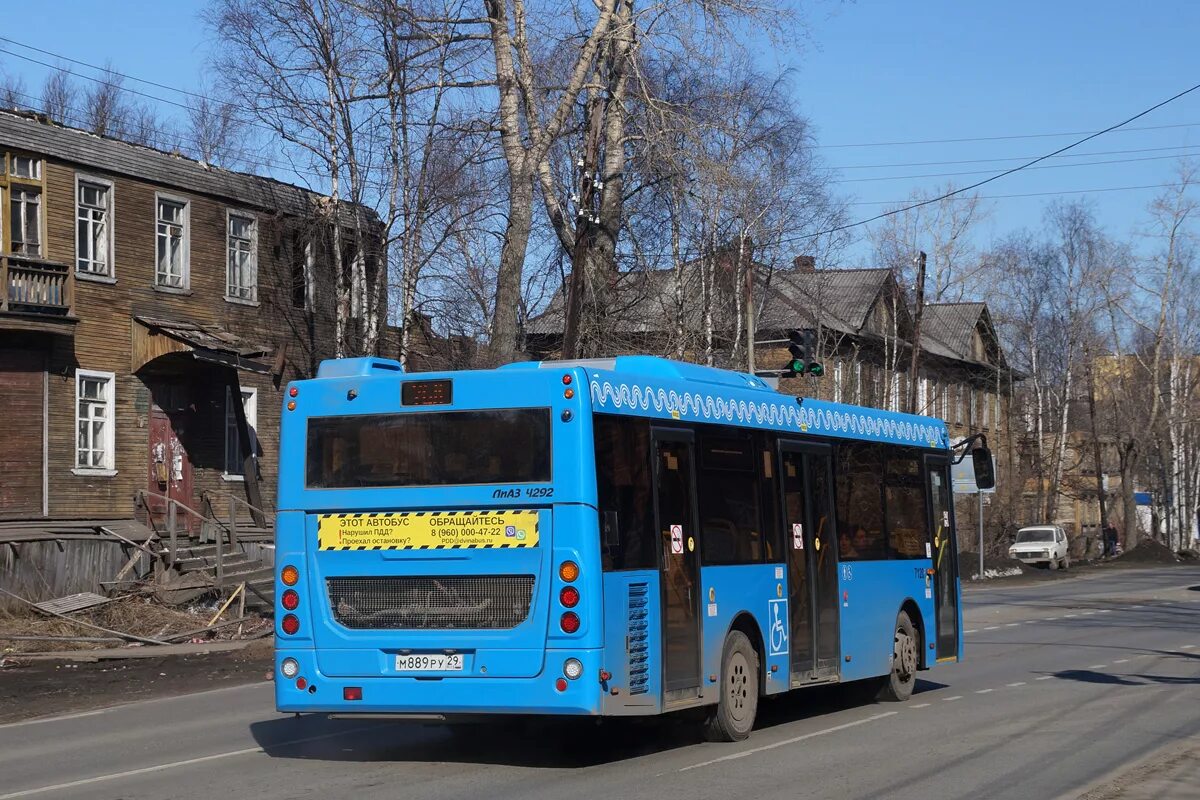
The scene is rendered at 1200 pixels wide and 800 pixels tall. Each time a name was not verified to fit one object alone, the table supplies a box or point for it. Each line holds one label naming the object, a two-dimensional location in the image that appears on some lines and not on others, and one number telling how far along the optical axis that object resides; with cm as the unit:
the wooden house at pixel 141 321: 2656
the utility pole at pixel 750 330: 3036
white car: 5759
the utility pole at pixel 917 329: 4296
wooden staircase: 2561
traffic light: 2503
